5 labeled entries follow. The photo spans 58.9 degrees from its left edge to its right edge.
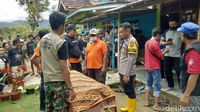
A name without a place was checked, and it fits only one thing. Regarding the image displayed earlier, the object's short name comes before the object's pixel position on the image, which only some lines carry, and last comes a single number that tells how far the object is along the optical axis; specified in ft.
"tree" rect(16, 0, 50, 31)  60.90
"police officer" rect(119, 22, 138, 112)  11.14
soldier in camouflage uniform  7.84
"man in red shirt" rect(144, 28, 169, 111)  12.09
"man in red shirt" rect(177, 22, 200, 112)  6.91
